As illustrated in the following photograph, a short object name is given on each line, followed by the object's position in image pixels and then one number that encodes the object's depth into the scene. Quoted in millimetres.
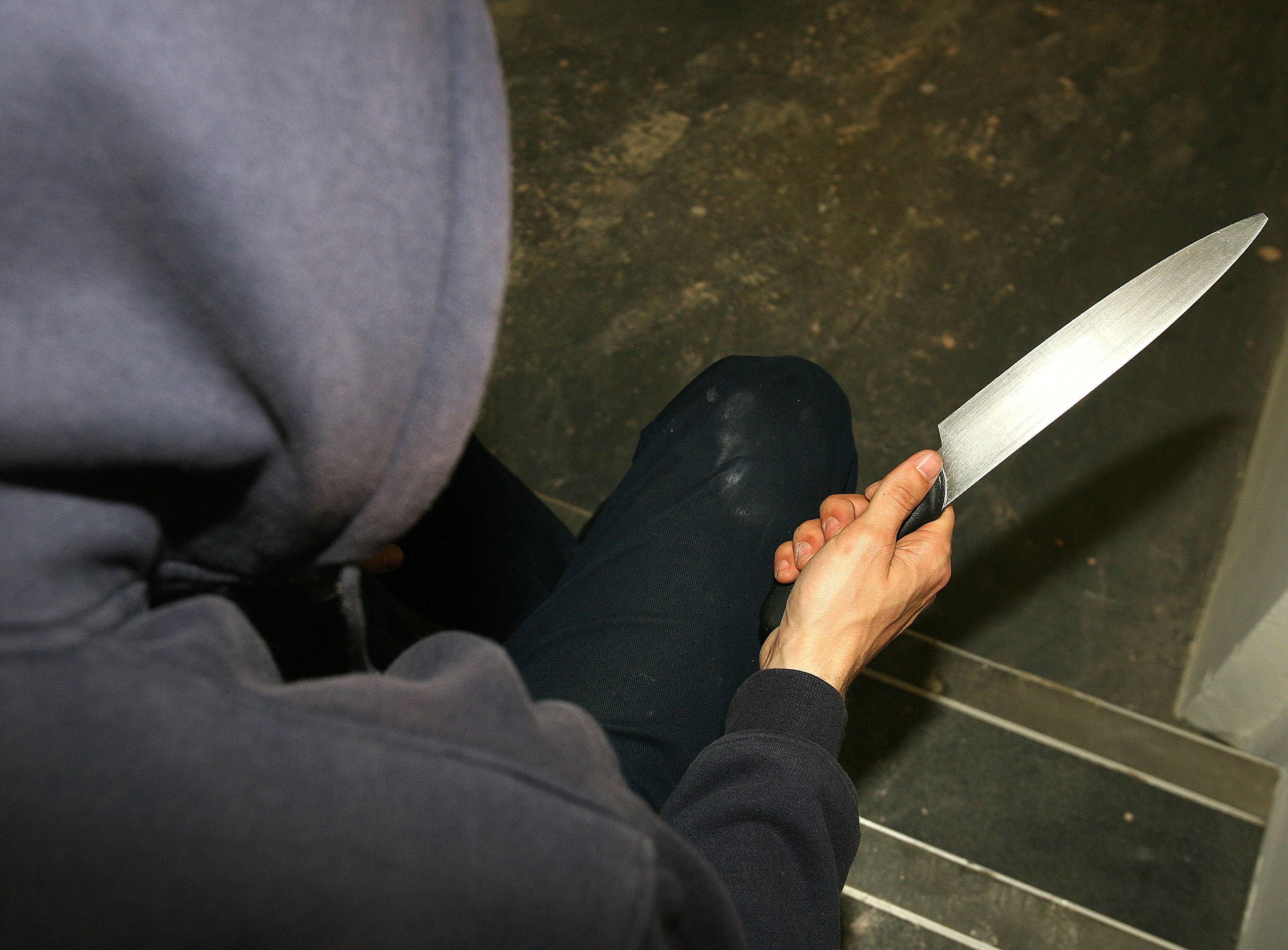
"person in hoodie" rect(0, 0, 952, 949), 246
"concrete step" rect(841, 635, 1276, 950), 958
